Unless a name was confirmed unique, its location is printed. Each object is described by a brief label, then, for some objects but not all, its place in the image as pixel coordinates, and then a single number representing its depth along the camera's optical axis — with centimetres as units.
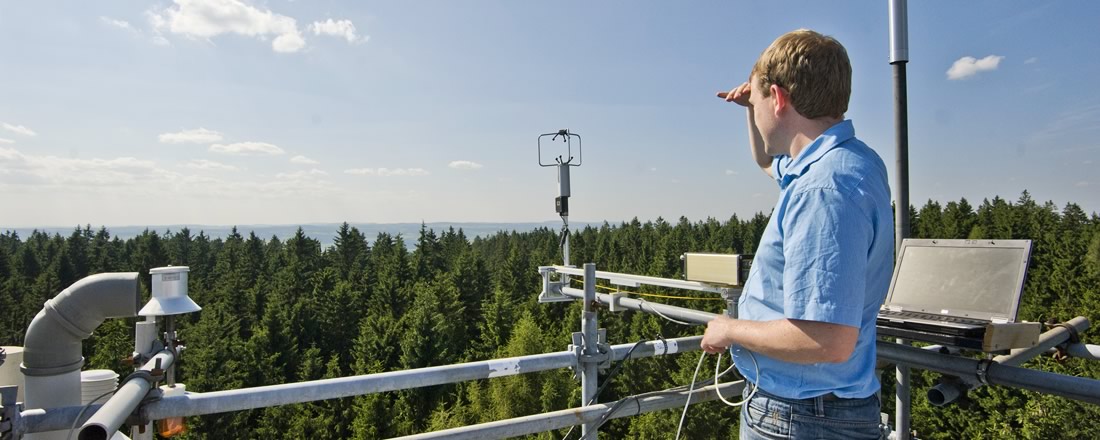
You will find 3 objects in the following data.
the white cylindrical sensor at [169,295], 300
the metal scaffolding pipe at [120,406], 192
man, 158
